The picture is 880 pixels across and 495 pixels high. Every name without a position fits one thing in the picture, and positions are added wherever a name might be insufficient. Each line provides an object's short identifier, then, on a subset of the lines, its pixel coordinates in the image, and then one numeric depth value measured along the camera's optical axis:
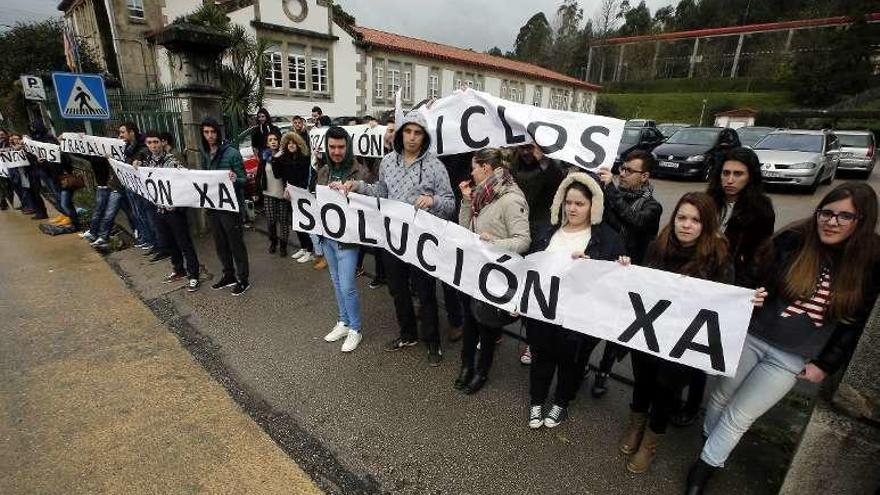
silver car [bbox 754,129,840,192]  10.59
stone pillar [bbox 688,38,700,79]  60.96
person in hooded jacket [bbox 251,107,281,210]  7.28
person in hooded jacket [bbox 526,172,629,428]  2.60
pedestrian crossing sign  6.70
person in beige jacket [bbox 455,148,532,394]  2.86
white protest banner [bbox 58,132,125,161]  6.57
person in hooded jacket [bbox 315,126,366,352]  3.77
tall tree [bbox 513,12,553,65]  70.81
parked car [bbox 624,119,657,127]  19.47
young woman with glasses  1.96
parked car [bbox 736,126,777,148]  14.25
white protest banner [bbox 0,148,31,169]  7.79
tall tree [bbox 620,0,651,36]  77.12
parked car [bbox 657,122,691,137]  21.09
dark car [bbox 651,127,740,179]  12.45
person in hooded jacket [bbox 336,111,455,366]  3.35
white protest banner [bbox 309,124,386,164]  6.52
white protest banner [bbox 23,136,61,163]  7.19
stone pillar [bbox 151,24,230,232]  5.78
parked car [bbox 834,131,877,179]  14.02
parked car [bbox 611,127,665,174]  15.69
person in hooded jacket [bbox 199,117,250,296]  4.73
